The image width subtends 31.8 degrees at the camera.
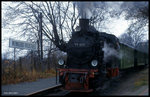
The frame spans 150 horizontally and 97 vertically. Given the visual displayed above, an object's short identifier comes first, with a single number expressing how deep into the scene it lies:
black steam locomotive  12.19
